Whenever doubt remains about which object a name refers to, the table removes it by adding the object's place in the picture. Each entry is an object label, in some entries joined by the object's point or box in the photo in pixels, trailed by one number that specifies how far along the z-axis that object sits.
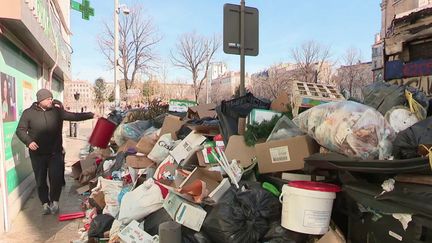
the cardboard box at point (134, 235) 3.66
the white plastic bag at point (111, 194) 4.77
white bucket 2.69
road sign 5.63
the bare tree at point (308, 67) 37.04
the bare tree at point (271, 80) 41.03
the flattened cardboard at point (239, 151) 4.03
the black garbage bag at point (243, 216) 2.98
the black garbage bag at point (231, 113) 4.52
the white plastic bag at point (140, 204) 3.95
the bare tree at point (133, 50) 28.61
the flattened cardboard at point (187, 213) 3.21
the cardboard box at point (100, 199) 5.23
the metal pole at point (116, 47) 20.06
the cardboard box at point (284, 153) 3.37
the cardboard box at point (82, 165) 7.83
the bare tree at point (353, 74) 37.28
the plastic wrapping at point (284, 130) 3.66
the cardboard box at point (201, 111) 6.19
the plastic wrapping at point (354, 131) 2.67
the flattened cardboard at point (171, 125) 5.85
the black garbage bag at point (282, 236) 2.86
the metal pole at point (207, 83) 37.75
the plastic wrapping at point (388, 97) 3.04
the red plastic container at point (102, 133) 7.89
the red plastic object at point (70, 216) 5.46
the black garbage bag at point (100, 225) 4.32
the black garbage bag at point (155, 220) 3.78
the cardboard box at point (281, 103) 4.60
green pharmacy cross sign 15.66
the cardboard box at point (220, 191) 3.27
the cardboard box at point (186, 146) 4.85
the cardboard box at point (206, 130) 5.02
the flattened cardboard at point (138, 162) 5.53
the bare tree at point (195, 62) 36.52
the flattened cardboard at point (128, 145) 6.53
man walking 5.67
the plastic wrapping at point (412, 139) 2.33
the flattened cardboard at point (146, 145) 5.73
